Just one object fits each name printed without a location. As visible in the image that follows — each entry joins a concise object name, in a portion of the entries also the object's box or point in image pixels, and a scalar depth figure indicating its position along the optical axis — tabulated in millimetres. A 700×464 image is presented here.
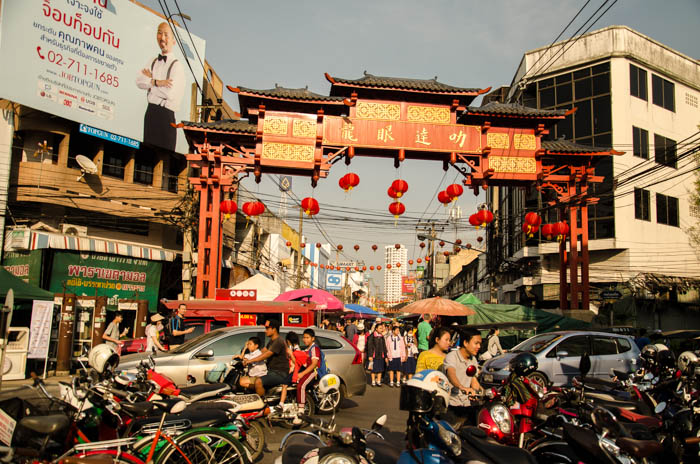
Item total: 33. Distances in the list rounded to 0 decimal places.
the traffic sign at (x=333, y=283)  50538
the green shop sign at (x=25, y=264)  17156
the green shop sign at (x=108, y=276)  17984
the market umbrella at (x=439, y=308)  17422
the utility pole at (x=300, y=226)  35750
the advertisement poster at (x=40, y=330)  12609
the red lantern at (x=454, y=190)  15016
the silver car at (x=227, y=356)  8641
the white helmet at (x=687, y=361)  6406
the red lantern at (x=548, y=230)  17266
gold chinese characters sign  15383
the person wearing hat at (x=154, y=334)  11857
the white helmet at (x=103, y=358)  4828
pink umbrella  19250
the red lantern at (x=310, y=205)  15305
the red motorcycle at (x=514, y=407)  5020
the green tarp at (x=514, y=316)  17812
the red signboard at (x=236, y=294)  16234
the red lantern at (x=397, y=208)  15141
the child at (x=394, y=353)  14562
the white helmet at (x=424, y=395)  3719
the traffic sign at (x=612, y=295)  23406
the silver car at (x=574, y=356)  11227
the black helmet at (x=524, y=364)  5629
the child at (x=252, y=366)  7500
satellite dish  18266
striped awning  17109
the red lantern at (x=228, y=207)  15523
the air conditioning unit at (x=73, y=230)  18266
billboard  17547
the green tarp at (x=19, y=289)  12695
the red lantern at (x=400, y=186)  14445
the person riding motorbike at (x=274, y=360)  7832
